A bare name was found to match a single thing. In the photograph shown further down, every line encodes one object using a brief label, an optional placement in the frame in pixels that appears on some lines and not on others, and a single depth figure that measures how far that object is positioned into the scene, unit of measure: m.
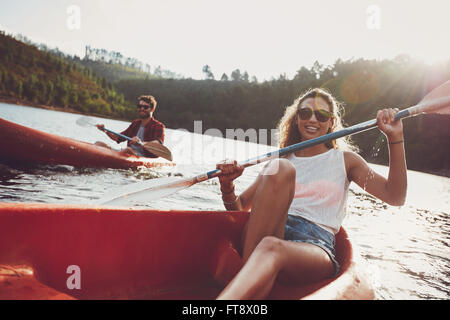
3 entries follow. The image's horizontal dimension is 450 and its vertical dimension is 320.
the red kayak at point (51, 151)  5.37
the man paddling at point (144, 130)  6.62
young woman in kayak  1.34
